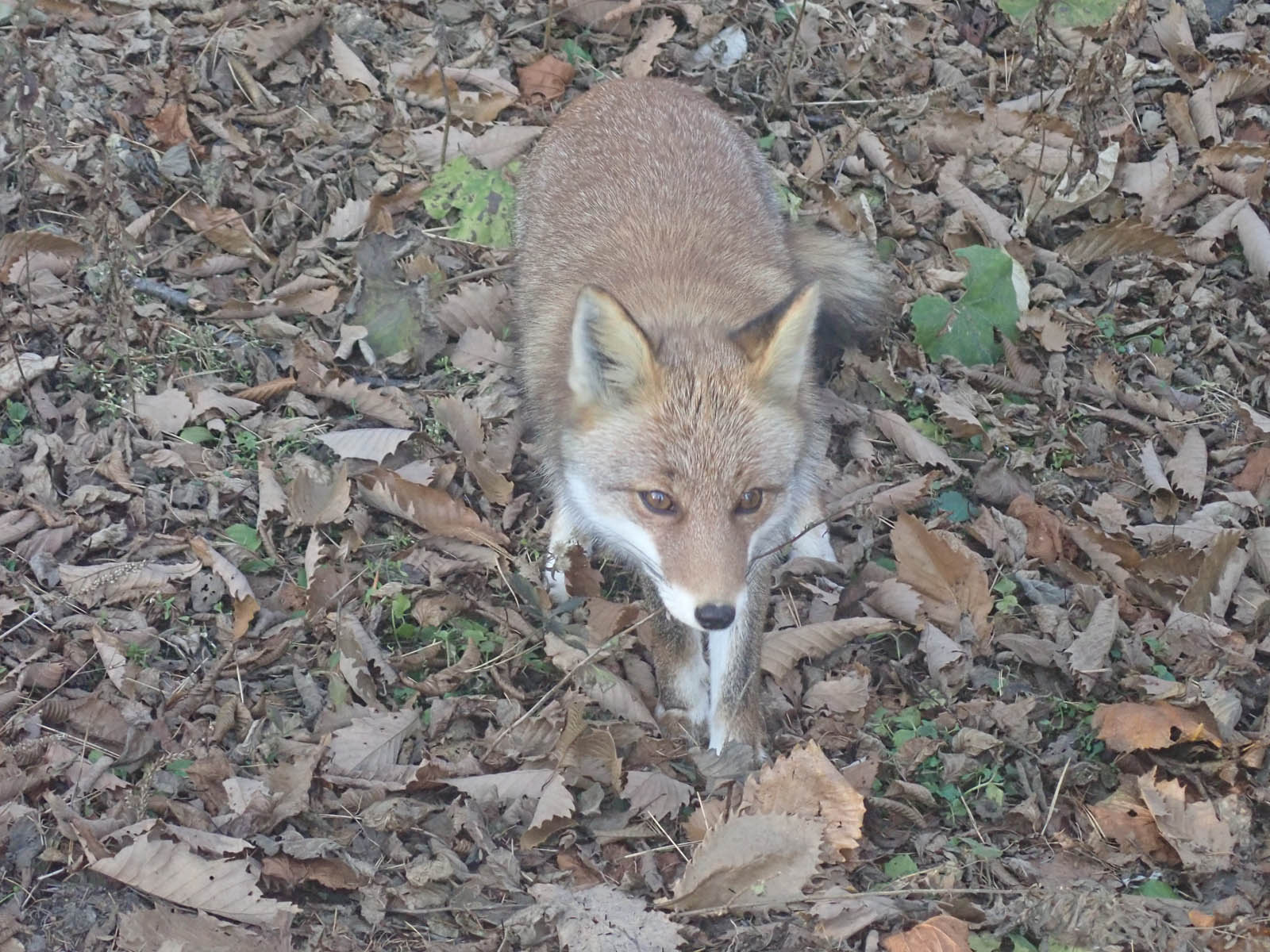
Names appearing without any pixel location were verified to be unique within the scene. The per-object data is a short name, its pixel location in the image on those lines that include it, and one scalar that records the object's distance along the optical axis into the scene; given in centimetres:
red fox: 403
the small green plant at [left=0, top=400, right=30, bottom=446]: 483
